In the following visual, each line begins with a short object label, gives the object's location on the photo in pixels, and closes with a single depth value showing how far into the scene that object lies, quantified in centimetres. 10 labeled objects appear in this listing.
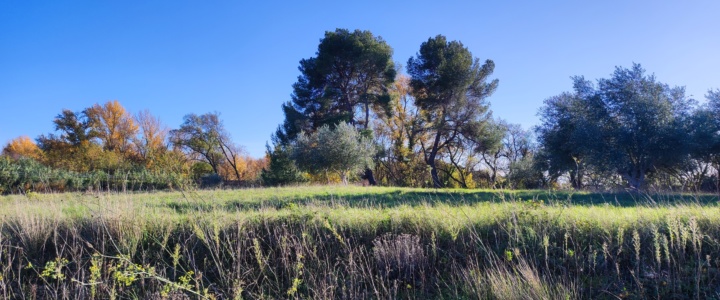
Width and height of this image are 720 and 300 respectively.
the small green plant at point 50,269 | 351
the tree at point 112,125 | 3956
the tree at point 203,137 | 4141
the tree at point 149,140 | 3981
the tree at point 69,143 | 3381
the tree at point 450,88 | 3050
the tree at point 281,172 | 2962
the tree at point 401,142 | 3525
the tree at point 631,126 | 1733
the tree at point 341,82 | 3069
